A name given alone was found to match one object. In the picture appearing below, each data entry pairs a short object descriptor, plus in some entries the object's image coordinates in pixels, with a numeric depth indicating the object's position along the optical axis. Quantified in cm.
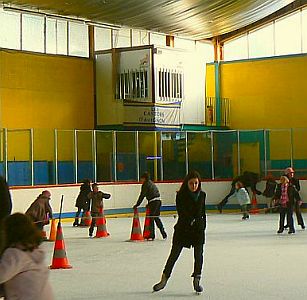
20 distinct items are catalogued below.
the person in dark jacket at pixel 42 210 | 1758
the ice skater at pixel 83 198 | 2284
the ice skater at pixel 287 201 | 1900
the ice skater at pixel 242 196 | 2615
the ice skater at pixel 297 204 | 1967
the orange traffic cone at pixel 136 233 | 1805
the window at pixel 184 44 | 3741
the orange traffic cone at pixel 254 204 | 2902
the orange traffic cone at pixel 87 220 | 2322
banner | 3125
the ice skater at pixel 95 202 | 1972
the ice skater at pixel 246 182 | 2938
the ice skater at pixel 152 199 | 1789
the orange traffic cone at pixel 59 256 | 1309
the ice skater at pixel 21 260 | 504
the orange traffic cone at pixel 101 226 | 1939
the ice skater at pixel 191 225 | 1011
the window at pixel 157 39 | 3595
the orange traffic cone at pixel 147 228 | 1783
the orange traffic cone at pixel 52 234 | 1861
